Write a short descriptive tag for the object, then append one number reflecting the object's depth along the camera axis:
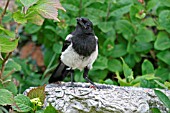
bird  5.29
